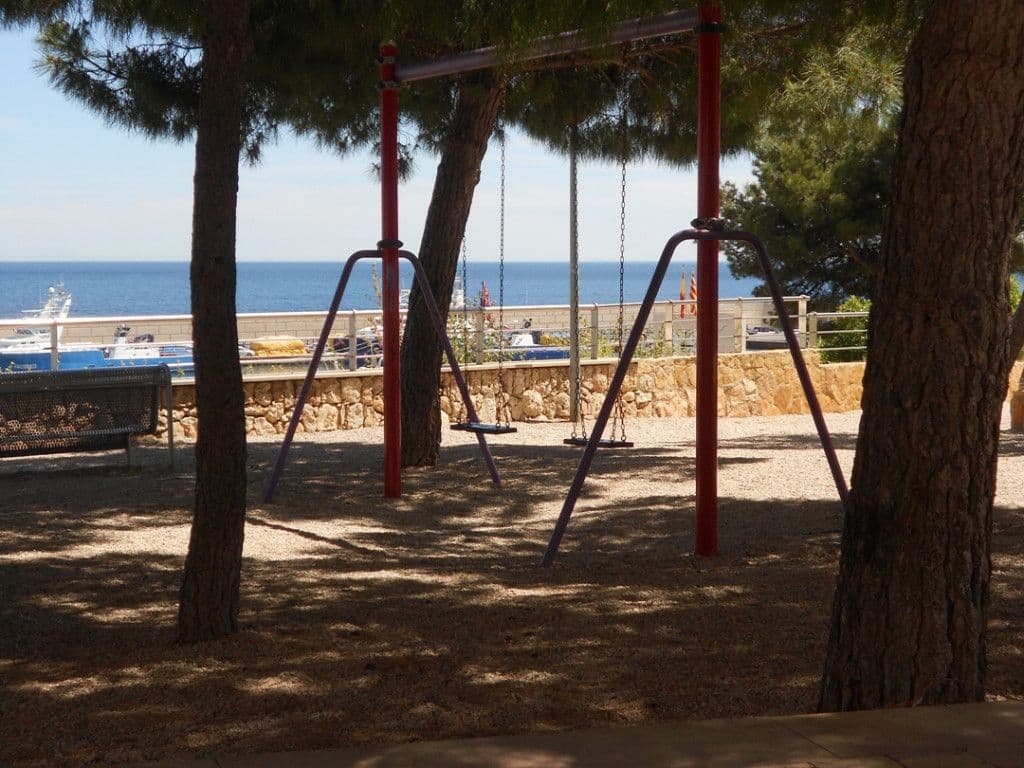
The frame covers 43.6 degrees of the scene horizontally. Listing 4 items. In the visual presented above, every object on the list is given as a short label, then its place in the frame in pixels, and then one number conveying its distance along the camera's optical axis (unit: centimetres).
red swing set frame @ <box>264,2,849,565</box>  595
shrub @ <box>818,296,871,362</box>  1758
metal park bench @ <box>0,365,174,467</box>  843
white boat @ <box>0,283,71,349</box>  1548
